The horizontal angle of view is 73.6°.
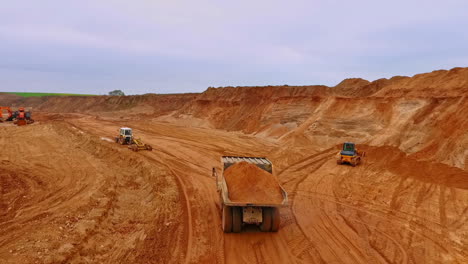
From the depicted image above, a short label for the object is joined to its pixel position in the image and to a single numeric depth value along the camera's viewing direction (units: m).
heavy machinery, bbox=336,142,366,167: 22.06
